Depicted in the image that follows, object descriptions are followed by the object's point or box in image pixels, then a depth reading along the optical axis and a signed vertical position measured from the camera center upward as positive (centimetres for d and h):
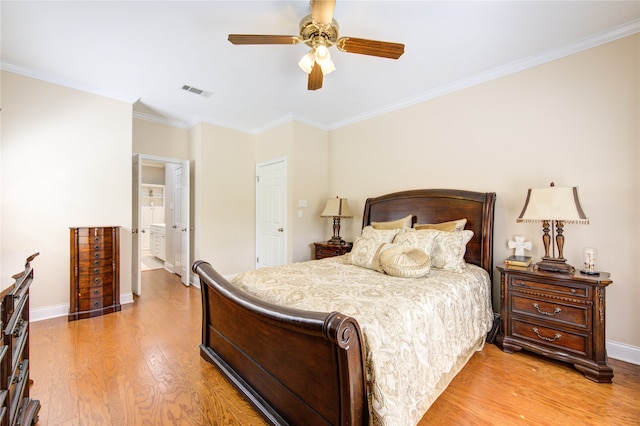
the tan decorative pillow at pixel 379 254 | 230 -38
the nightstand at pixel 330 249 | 365 -51
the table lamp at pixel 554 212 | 205 +0
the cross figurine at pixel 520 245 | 253 -32
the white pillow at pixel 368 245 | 247 -31
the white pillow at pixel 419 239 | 240 -25
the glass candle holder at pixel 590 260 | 211 -39
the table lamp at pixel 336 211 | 379 +2
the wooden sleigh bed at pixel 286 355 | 108 -74
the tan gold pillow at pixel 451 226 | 264 -14
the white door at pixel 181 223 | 436 -16
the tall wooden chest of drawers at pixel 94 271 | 293 -65
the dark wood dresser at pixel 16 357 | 95 -58
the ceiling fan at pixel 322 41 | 180 +122
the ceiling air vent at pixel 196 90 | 321 +153
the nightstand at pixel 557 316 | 191 -83
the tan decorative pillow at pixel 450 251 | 234 -35
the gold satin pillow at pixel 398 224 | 301 -13
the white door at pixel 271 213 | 417 +0
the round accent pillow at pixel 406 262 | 209 -40
